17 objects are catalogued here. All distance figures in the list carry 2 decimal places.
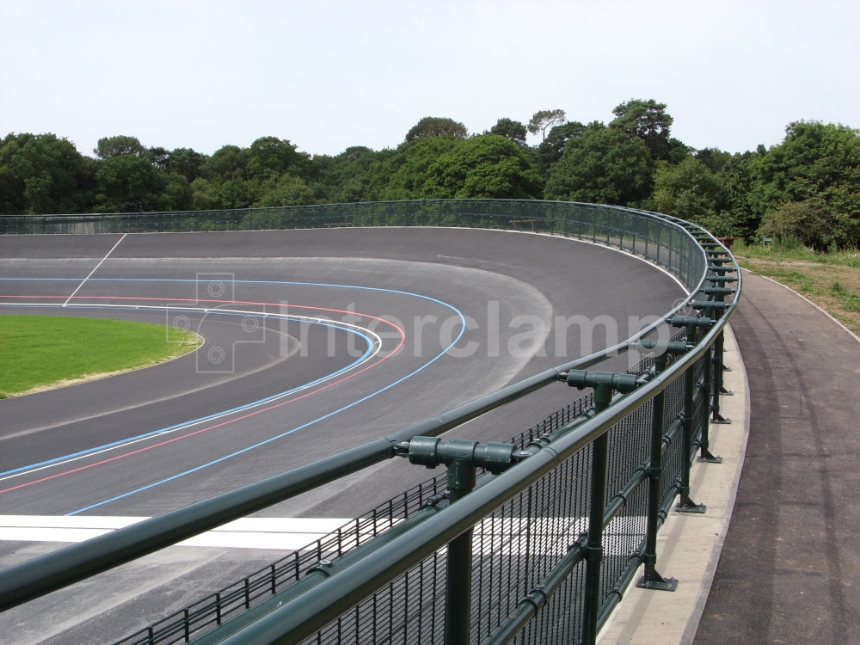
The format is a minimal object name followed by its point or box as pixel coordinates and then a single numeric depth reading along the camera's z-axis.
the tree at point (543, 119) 134.12
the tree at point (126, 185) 93.25
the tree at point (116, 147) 126.44
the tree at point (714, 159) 105.06
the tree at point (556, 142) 99.31
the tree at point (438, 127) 123.00
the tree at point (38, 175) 88.56
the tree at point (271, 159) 116.00
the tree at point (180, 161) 127.94
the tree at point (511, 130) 122.06
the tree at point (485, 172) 72.31
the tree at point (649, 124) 85.88
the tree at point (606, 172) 70.19
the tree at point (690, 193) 61.97
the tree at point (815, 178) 52.69
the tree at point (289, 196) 97.62
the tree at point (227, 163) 121.62
